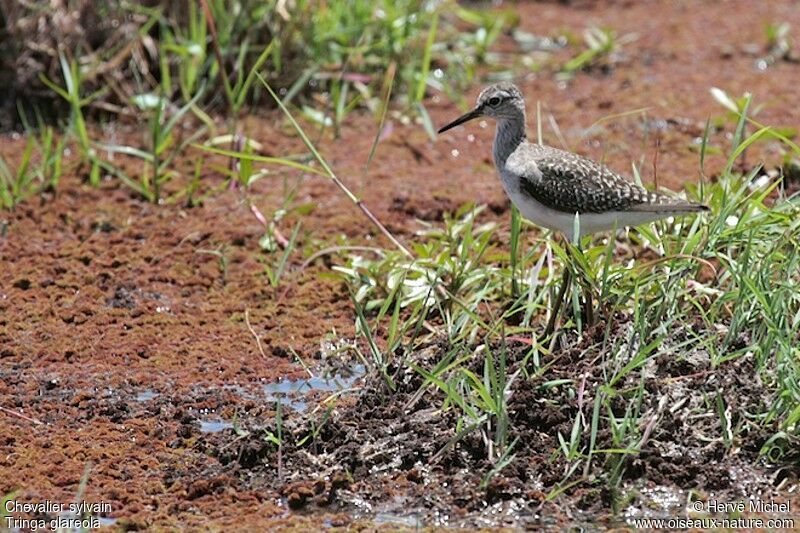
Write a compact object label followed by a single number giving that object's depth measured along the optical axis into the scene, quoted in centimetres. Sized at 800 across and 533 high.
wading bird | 1355
